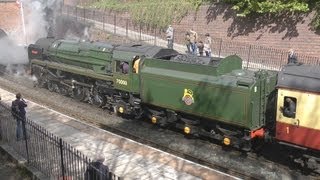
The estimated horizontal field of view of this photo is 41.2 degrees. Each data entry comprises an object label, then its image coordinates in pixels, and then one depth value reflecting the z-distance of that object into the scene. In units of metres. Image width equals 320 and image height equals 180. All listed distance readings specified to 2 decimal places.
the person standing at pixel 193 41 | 23.83
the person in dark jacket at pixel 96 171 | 8.64
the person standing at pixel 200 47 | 23.97
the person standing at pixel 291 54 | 20.05
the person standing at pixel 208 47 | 23.23
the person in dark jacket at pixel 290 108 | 11.87
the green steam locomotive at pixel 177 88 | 13.28
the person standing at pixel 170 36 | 26.31
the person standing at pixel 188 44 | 24.00
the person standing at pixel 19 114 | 12.32
